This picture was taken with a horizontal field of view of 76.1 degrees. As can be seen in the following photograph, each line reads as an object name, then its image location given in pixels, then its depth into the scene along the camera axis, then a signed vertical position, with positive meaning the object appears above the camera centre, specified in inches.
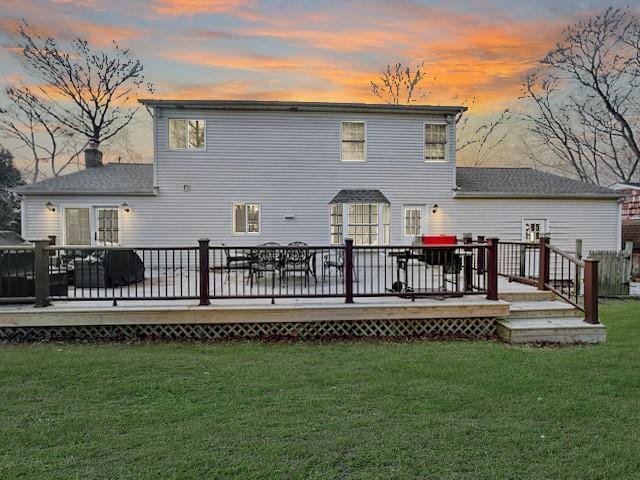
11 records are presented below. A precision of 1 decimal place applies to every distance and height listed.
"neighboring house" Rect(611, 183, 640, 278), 673.6 +37.6
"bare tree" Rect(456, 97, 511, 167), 904.3 +220.6
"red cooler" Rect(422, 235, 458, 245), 266.7 -4.1
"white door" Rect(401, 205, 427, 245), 521.0 +15.3
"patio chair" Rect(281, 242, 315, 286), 271.7 -17.9
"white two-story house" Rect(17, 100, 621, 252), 492.1 +57.2
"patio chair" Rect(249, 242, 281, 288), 266.4 -20.1
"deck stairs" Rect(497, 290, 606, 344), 221.8 -50.7
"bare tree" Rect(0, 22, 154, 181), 764.6 +277.4
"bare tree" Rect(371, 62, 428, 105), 827.4 +305.9
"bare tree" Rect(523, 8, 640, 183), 802.8 +294.1
